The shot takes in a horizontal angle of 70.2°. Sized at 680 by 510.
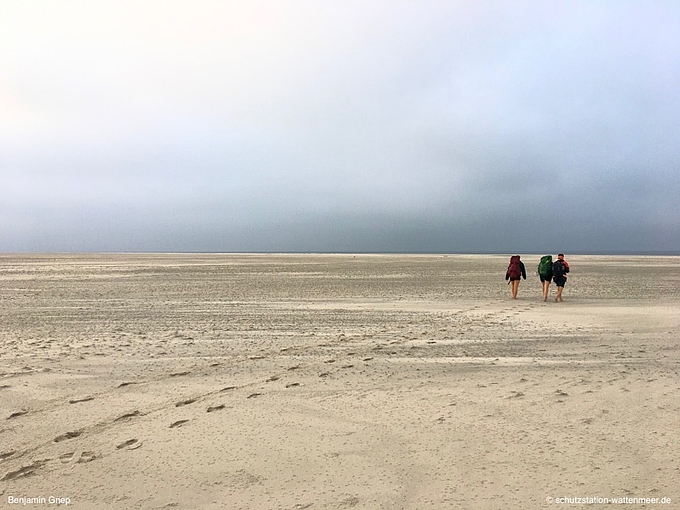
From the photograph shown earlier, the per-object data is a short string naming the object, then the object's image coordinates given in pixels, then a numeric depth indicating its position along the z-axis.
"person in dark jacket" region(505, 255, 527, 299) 19.47
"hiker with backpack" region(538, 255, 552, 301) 18.83
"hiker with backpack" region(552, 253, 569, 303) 18.58
